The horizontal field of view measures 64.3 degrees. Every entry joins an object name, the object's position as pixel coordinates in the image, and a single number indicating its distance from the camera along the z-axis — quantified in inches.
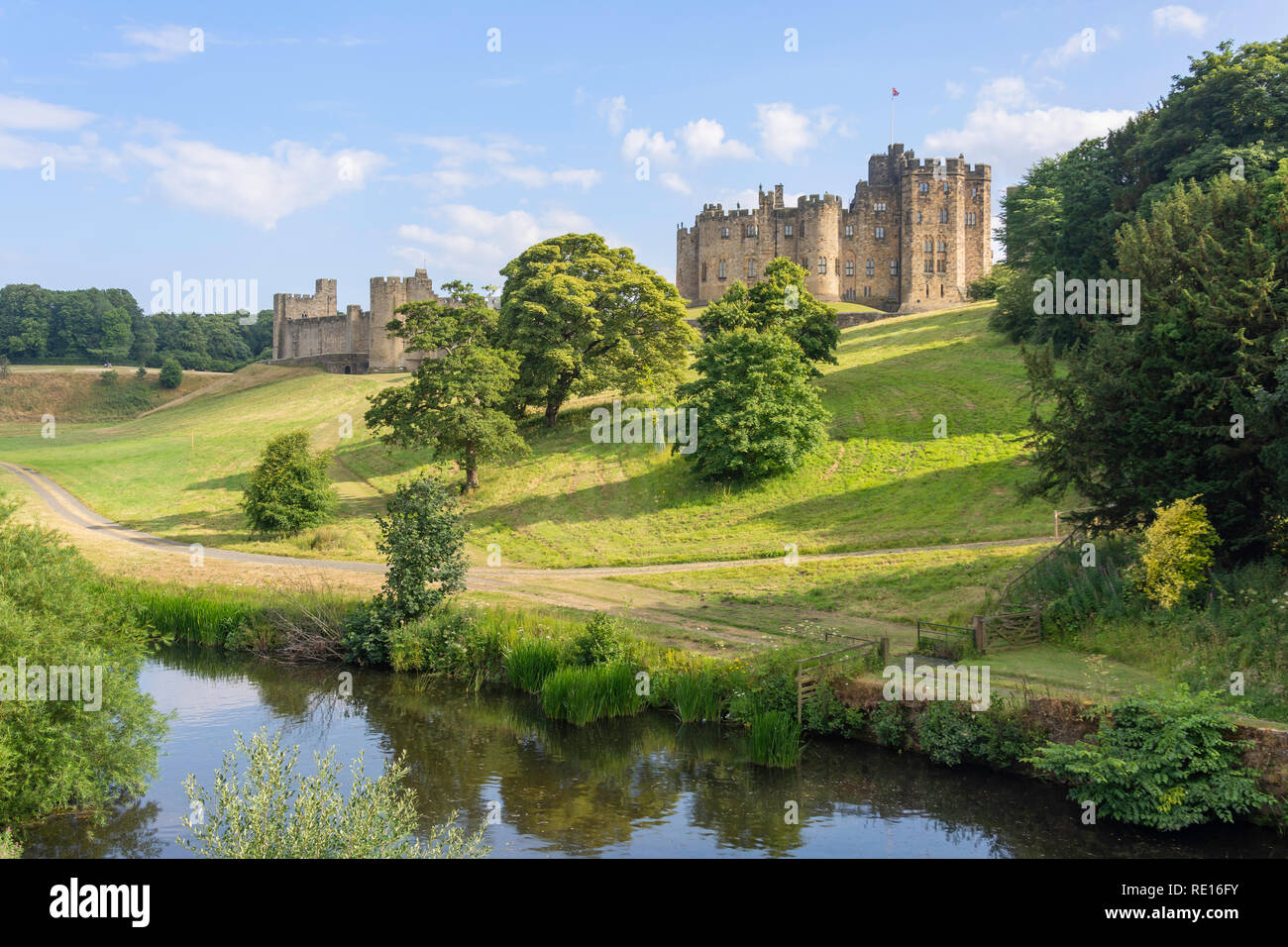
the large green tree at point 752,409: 1669.5
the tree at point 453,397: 1800.0
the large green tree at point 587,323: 2049.7
